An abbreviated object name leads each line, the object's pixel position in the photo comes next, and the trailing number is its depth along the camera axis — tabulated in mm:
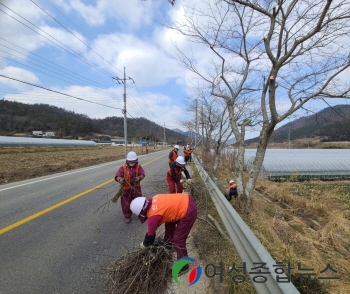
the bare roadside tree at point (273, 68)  4441
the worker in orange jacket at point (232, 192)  7672
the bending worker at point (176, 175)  5785
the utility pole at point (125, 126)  25047
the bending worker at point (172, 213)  2830
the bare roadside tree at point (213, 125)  14563
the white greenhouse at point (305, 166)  18500
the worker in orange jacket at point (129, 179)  4809
